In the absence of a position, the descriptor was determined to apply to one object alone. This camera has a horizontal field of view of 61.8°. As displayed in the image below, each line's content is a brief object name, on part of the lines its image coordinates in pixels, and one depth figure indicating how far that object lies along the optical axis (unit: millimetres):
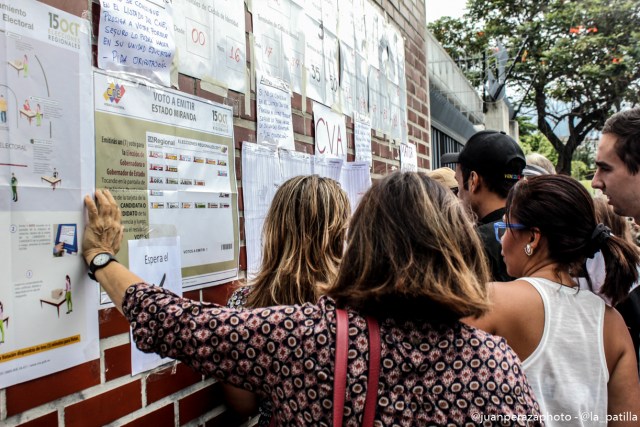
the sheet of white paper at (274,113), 2211
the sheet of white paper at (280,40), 2240
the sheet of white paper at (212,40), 1792
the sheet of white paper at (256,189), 2111
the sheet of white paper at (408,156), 4035
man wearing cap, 2846
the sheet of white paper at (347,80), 3021
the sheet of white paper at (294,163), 2387
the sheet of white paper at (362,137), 3189
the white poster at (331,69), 2830
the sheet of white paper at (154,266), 1578
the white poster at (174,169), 1514
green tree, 17505
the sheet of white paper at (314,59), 2648
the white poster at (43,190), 1229
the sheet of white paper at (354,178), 3041
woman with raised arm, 1183
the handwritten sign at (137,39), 1498
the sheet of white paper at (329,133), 2703
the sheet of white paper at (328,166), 2704
